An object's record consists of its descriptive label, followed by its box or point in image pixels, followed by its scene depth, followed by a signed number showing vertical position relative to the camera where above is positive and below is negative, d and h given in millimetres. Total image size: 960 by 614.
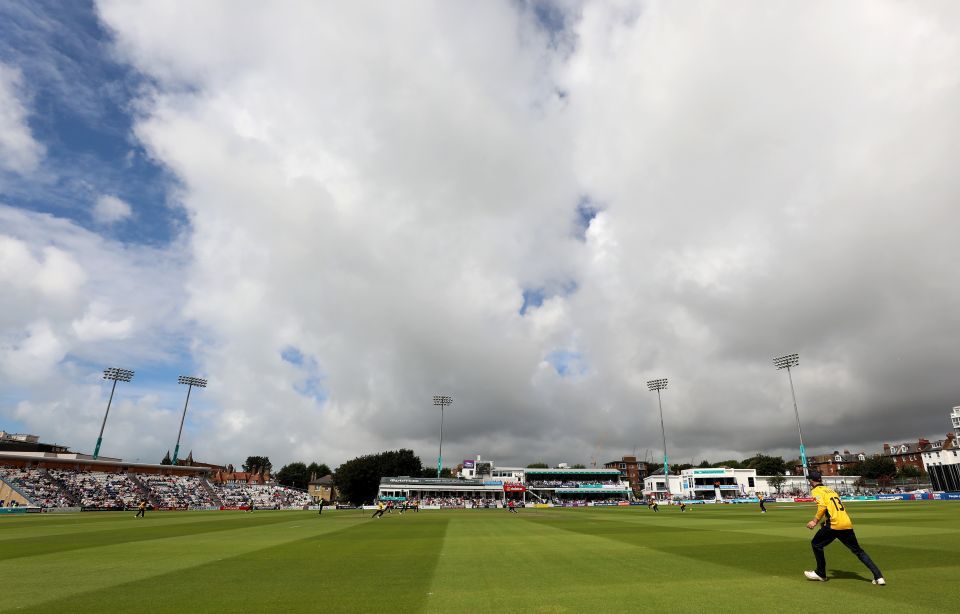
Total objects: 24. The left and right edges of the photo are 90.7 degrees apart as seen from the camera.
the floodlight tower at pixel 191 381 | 105194 +16435
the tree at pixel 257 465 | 188125 -1388
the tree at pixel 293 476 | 179875 -5043
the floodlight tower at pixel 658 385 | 112750 +20276
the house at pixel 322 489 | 162125 -8419
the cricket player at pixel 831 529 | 9242 -925
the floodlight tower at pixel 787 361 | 90250 +21396
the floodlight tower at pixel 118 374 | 93375 +15446
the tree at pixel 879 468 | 155250 +4229
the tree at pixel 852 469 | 163125 +3994
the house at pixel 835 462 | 187750 +7136
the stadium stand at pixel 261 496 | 83000 -6013
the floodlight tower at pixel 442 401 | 120388 +16033
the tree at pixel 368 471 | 120000 -1481
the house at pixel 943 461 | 96625 +6711
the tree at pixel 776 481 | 119869 -620
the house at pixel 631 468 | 169912 +1837
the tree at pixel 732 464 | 175625 +4673
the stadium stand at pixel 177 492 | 75188 -5244
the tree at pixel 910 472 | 147200 +3230
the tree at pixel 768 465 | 161375 +4450
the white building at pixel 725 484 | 115000 -1603
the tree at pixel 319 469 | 193788 -2234
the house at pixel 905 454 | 172875 +10368
